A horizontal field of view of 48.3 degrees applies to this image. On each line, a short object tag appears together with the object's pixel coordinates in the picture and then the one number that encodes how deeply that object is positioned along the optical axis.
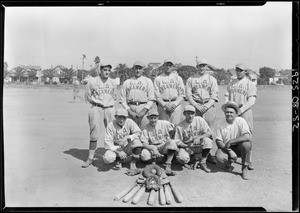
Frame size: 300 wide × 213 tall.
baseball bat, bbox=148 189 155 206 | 4.57
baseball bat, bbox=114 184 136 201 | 4.66
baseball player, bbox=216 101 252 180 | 4.92
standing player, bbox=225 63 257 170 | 5.13
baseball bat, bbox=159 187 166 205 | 4.61
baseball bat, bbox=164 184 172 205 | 4.64
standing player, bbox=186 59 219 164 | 5.16
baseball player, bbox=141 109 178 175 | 4.87
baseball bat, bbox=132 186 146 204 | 4.60
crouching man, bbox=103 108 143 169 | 4.87
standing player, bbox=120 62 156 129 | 5.17
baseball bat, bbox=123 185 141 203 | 4.63
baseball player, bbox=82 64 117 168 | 5.12
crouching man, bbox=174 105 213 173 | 4.94
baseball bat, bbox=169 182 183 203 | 4.64
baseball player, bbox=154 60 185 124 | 5.21
